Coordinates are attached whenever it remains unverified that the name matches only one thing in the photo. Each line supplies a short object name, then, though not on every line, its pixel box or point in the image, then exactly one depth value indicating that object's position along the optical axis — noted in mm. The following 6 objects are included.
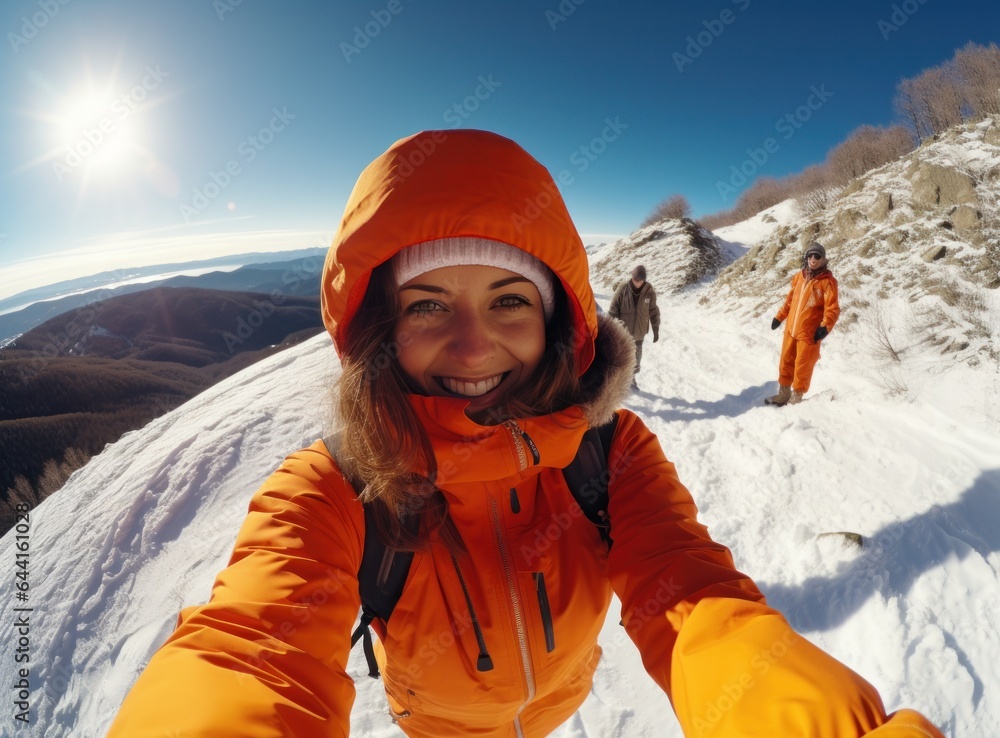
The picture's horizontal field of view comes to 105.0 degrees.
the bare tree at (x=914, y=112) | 29438
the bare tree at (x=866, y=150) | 30281
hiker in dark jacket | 6539
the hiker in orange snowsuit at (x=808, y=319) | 4984
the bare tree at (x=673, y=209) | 40562
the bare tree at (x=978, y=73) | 21433
